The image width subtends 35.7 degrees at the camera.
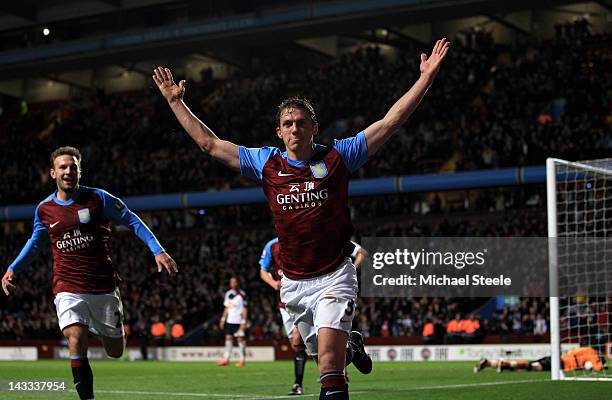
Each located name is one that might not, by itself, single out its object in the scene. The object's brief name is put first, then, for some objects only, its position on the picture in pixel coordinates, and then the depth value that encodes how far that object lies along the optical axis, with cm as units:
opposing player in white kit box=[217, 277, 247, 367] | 2236
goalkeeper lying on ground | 1436
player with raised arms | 596
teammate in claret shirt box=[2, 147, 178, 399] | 793
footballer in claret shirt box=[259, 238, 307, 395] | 1134
